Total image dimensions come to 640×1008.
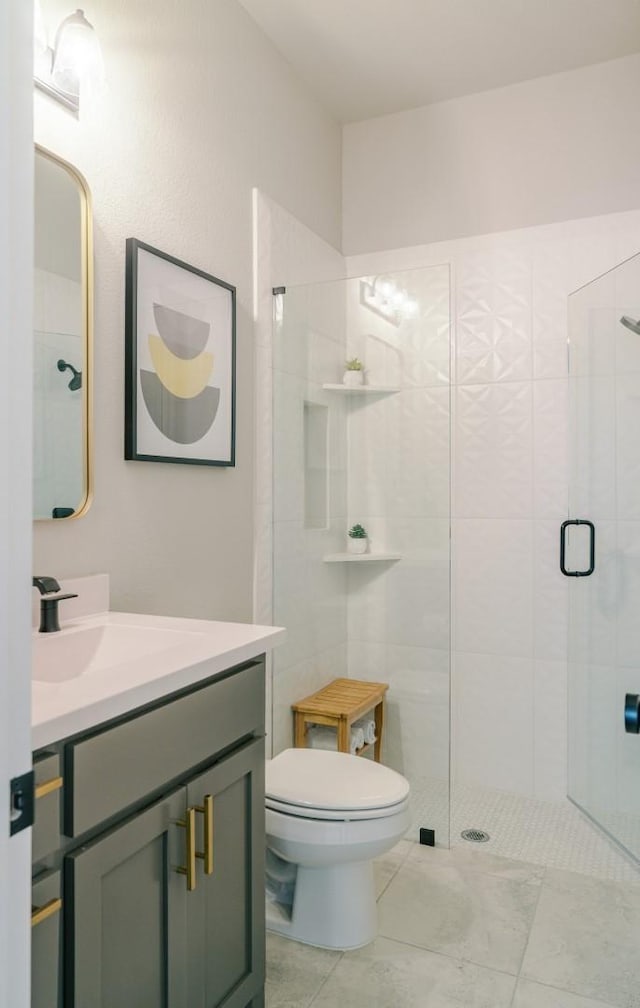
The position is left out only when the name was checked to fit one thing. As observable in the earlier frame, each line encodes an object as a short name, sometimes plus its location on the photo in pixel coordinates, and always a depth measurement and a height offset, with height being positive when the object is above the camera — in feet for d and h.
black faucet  4.92 -0.83
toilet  6.07 -2.97
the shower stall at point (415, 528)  7.86 -0.38
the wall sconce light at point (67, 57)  5.00 +3.09
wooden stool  8.13 -2.47
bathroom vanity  3.29 -1.82
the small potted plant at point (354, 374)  8.28 +1.40
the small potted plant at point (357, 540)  8.43 -0.54
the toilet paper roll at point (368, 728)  8.48 -2.77
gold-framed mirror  5.10 +1.13
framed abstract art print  6.00 +1.22
